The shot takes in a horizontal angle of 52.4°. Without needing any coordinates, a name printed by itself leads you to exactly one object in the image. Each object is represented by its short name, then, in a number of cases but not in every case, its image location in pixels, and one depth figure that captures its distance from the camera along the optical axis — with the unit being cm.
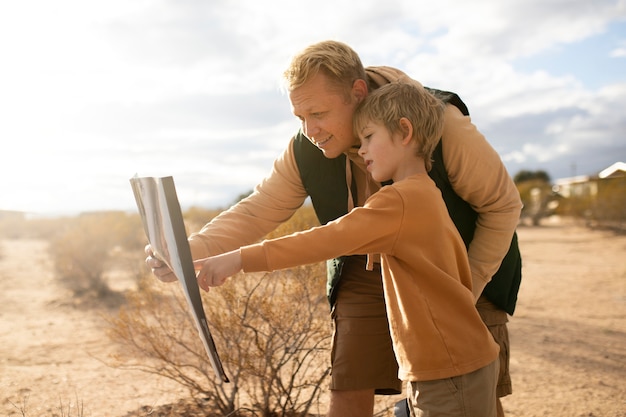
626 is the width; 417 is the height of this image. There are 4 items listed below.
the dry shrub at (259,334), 409
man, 254
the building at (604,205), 2250
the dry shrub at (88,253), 1089
